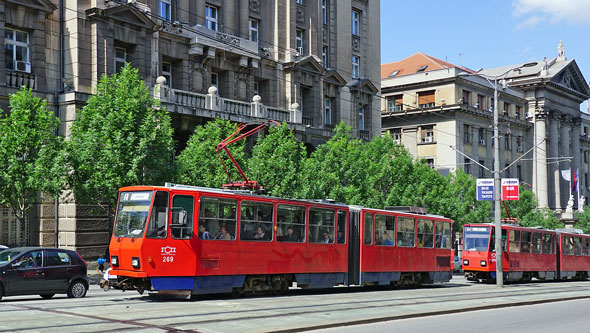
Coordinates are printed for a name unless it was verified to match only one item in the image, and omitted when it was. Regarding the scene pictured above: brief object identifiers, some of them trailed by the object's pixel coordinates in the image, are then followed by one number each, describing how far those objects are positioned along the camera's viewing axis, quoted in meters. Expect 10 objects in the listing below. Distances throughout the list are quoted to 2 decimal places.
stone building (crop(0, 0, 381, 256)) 32.75
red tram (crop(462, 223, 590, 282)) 35.22
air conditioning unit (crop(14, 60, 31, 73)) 32.06
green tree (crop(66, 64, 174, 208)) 28.64
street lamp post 31.95
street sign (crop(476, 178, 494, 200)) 34.91
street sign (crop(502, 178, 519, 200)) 33.88
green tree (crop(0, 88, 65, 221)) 27.08
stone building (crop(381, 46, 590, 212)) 70.31
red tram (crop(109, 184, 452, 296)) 18.66
